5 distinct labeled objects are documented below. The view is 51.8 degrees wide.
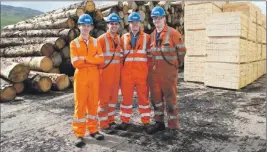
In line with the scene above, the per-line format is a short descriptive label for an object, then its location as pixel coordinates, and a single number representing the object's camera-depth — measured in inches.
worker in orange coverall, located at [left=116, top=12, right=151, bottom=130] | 175.9
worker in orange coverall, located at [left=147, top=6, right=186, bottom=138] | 170.4
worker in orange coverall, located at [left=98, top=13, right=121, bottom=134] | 176.9
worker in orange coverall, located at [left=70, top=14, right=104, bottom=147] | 160.6
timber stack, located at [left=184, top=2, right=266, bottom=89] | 290.2
